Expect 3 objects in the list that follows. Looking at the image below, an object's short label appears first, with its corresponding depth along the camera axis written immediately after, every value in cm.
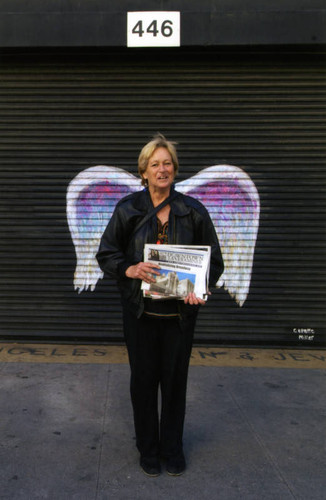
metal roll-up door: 517
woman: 255
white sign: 490
